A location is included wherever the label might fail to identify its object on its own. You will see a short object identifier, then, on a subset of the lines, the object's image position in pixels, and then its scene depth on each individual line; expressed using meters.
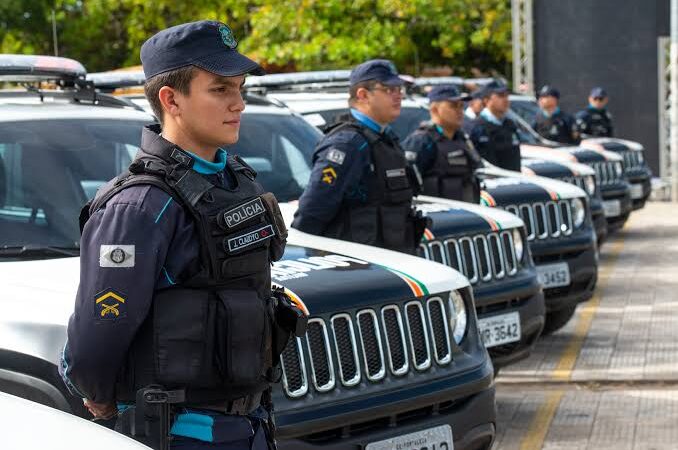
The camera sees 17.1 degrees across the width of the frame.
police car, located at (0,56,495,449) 6.92
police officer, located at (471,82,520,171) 19.31
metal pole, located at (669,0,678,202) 37.05
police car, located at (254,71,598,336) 15.39
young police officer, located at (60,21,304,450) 5.20
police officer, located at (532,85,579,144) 28.64
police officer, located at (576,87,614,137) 33.03
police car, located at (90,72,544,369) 11.58
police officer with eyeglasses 10.51
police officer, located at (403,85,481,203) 14.59
